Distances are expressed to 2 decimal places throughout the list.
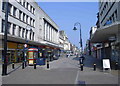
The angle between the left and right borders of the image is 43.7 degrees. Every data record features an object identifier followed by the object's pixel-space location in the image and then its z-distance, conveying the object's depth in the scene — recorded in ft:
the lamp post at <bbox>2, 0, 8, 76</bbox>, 42.17
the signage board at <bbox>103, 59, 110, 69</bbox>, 50.18
